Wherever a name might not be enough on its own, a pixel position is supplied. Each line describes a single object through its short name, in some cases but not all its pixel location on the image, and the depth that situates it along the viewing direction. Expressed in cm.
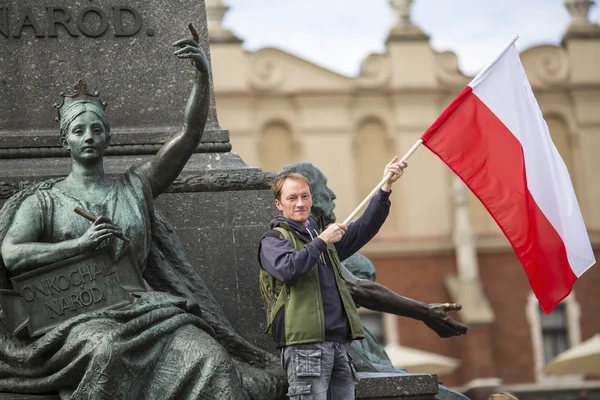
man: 641
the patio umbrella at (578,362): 2910
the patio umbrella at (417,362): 2961
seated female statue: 641
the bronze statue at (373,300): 815
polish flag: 773
